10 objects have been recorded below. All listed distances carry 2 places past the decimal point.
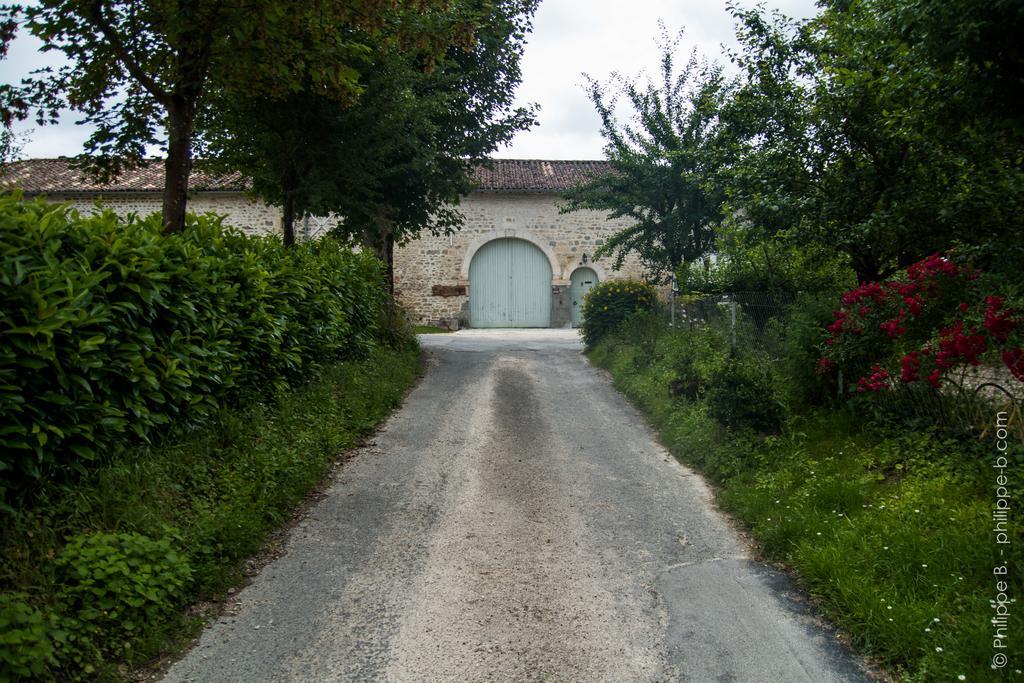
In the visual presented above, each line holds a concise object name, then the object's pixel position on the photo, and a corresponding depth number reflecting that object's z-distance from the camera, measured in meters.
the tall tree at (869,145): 5.93
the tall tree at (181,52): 7.72
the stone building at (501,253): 26.53
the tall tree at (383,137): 11.53
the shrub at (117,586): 3.89
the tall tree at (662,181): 16.28
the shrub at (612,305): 16.48
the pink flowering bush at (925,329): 5.39
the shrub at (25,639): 3.35
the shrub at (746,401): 7.64
